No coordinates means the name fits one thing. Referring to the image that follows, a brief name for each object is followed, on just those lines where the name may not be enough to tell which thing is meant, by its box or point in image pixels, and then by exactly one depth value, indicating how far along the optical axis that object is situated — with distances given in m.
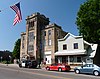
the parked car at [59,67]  13.55
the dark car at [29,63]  17.15
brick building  21.93
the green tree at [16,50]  30.38
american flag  8.91
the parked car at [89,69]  11.06
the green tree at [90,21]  16.53
